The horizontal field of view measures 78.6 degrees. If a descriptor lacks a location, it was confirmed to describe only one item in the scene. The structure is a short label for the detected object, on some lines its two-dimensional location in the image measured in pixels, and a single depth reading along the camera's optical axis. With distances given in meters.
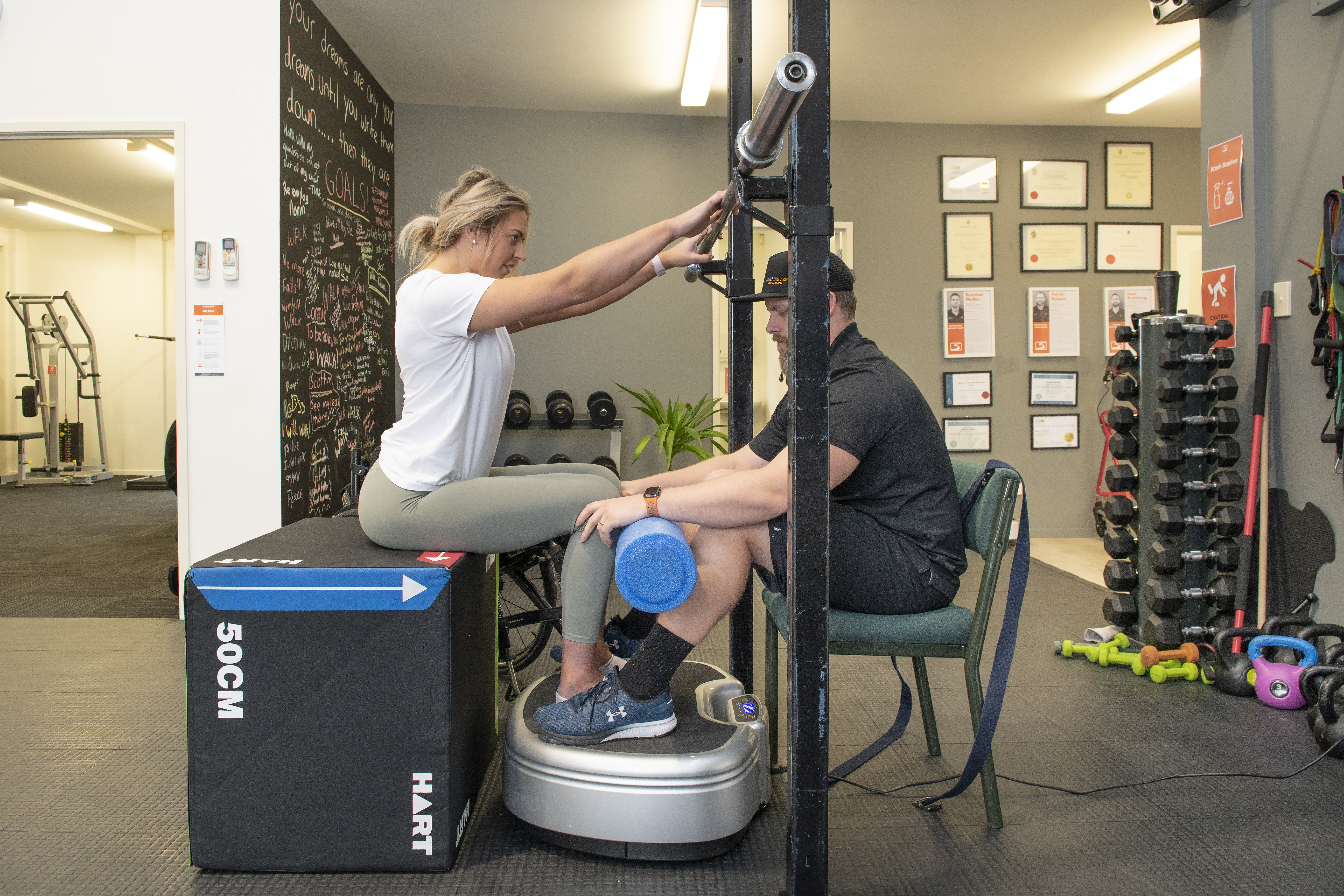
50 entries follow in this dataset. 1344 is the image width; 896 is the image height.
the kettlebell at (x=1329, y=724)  1.84
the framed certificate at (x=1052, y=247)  4.91
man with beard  1.38
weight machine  7.47
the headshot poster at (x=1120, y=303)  4.93
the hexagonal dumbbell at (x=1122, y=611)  2.70
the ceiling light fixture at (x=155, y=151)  5.32
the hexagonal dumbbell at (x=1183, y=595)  2.54
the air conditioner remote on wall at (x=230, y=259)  3.11
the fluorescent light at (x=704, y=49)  3.37
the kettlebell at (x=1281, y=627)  2.32
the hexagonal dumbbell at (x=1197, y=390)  2.54
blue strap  1.42
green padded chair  1.42
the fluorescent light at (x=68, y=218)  7.14
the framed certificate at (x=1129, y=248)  4.93
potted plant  4.24
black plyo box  1.34
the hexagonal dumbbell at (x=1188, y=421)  2.54
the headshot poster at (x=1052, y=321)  4.91
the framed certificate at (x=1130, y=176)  4.95
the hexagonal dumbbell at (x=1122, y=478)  2.72
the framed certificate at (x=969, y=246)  4.89
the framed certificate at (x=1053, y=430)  4.94
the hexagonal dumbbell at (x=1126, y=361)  2.83
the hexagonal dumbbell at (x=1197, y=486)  2.54
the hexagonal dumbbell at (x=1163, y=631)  2.55
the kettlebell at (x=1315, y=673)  2.06
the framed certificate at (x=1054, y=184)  4.91
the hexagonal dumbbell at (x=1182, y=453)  2.55
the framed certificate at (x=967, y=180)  4.89
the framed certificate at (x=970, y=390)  4.93
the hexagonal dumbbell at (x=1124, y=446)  2.70
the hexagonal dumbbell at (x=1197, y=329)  2.53
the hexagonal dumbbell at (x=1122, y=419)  2.71
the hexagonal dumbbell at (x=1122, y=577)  2.71
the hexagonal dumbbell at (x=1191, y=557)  2.54
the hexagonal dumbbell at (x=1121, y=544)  2.72
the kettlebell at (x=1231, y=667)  2.28
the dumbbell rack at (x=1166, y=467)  2.56
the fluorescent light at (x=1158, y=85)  3.97
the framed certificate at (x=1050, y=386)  4.93
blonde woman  1.42
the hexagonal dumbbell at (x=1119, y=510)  2.72
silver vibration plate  1.38
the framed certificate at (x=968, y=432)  4.93
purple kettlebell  2.16
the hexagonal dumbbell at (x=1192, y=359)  2.54
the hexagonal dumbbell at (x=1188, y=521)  2.54
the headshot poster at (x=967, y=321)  4.91
